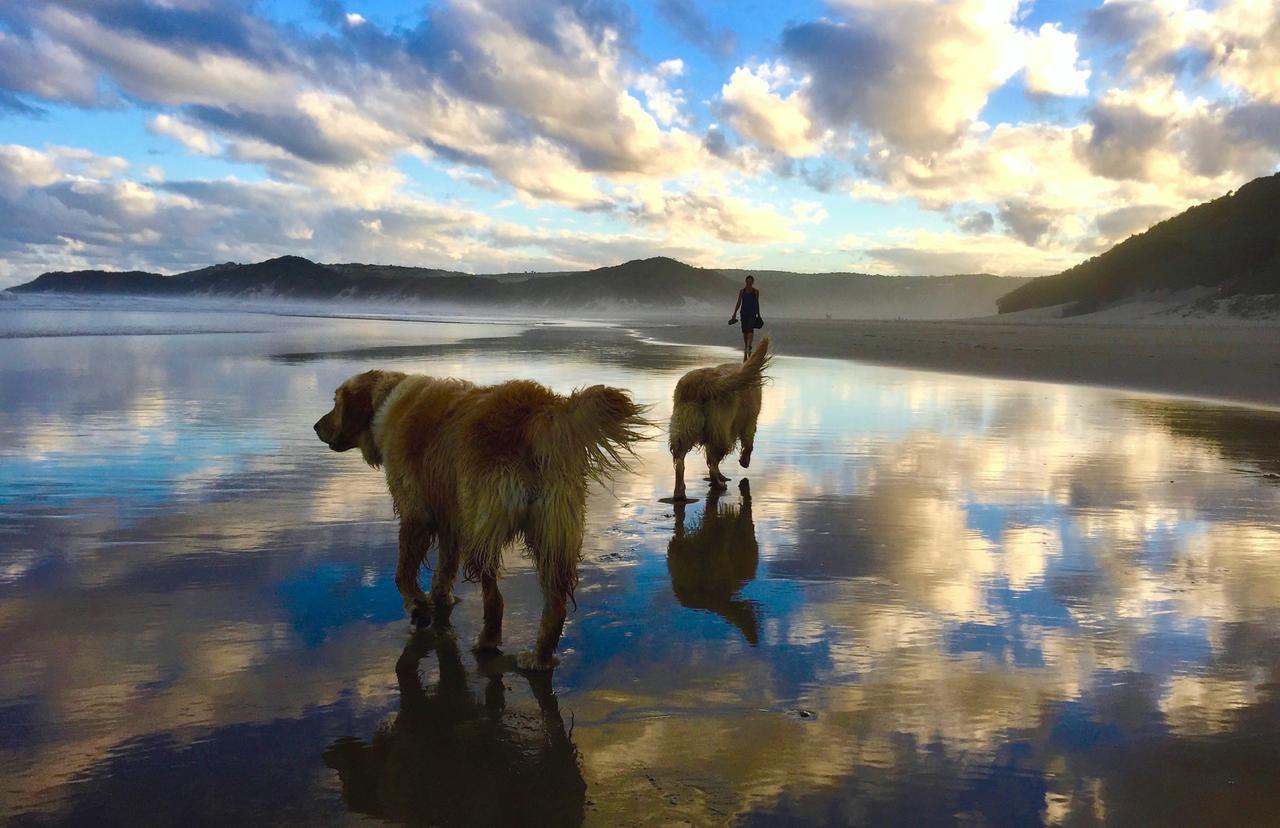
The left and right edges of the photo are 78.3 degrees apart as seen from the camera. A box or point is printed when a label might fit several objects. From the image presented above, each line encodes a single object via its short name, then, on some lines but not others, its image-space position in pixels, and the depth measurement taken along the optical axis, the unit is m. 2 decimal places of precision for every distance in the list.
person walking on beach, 14.62
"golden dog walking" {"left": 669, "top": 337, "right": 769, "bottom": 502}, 7.13
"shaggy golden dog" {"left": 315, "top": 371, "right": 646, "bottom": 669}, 3.63
